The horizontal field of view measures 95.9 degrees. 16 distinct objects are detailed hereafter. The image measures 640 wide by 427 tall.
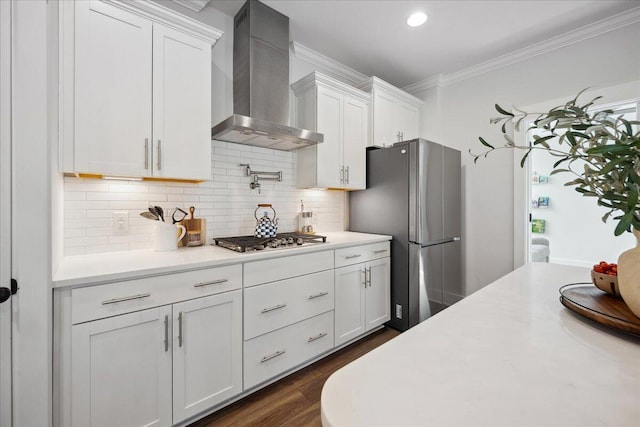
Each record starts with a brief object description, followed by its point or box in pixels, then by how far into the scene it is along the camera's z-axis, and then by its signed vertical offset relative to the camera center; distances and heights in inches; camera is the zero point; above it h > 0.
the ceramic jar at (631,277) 27.5 -6.2
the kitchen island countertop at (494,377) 17.3 -12.0
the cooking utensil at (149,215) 71.8 -0.8
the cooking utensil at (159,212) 74.0 +0.0
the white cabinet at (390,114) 121.8 +45.1
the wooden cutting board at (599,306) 27.6 -10.2
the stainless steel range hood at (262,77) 88.7 +43.8
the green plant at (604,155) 23.6 +5.3
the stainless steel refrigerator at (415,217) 104.5 -1.4
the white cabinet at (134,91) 59.6 +27.8
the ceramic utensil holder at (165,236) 74.7 -6.3
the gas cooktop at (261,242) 73.9 -8.3
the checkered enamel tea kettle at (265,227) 91.4 -4.7
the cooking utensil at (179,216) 80.6 -1.1
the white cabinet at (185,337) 49.7 -26.7
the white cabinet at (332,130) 105.5 +32.1
